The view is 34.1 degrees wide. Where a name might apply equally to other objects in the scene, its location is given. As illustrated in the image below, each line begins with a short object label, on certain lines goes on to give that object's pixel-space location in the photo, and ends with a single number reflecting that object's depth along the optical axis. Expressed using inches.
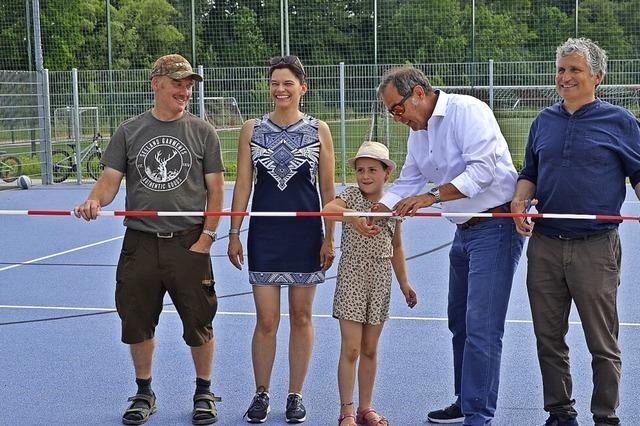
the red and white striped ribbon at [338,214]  192.5
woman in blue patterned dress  215.2
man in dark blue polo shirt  192.1
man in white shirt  190.9
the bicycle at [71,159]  836.0
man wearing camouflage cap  215.6
